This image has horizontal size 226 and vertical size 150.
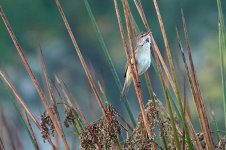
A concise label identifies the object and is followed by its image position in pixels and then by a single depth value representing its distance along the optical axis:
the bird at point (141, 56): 7.48
